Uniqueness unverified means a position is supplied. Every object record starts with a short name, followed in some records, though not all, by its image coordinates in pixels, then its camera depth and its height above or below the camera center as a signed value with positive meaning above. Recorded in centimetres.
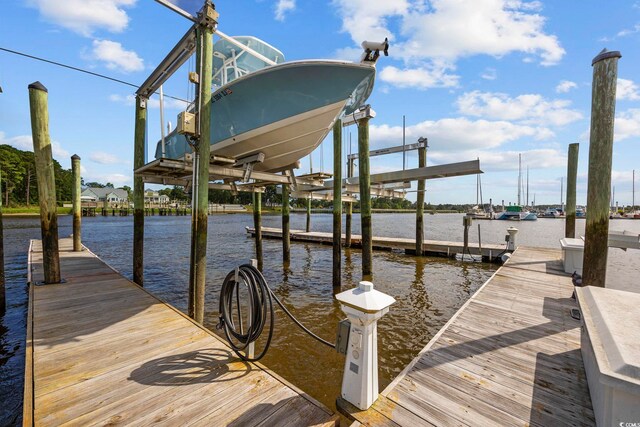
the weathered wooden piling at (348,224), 1802 -114
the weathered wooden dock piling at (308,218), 2338 -103
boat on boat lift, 620 +249
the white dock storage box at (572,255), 751 -123
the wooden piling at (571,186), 995 +95
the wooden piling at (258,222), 1312 -88
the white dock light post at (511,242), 1304 -154
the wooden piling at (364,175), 1021 +122
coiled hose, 307 -112
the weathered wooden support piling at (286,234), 1420 -149
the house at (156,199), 9712 +145
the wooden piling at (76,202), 1147 -4
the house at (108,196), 8306 +192
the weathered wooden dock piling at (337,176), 1082 +121
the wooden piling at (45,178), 623 +53
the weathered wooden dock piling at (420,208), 1520 -1
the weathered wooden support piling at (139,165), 823 +111
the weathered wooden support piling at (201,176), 557 +58
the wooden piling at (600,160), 455 +88
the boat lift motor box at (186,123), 546 +162
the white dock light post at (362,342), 236 -122
